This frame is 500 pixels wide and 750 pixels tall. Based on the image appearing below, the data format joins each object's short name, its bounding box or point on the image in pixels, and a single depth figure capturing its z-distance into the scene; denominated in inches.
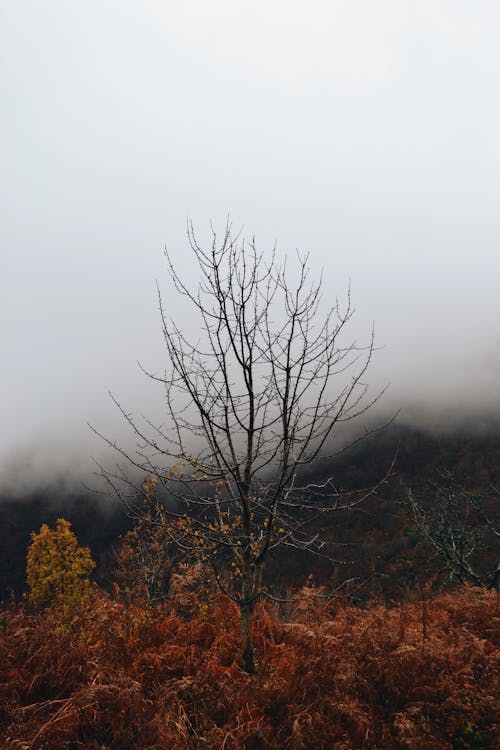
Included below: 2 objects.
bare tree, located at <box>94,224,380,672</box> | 190.1
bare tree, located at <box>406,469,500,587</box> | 575.2
